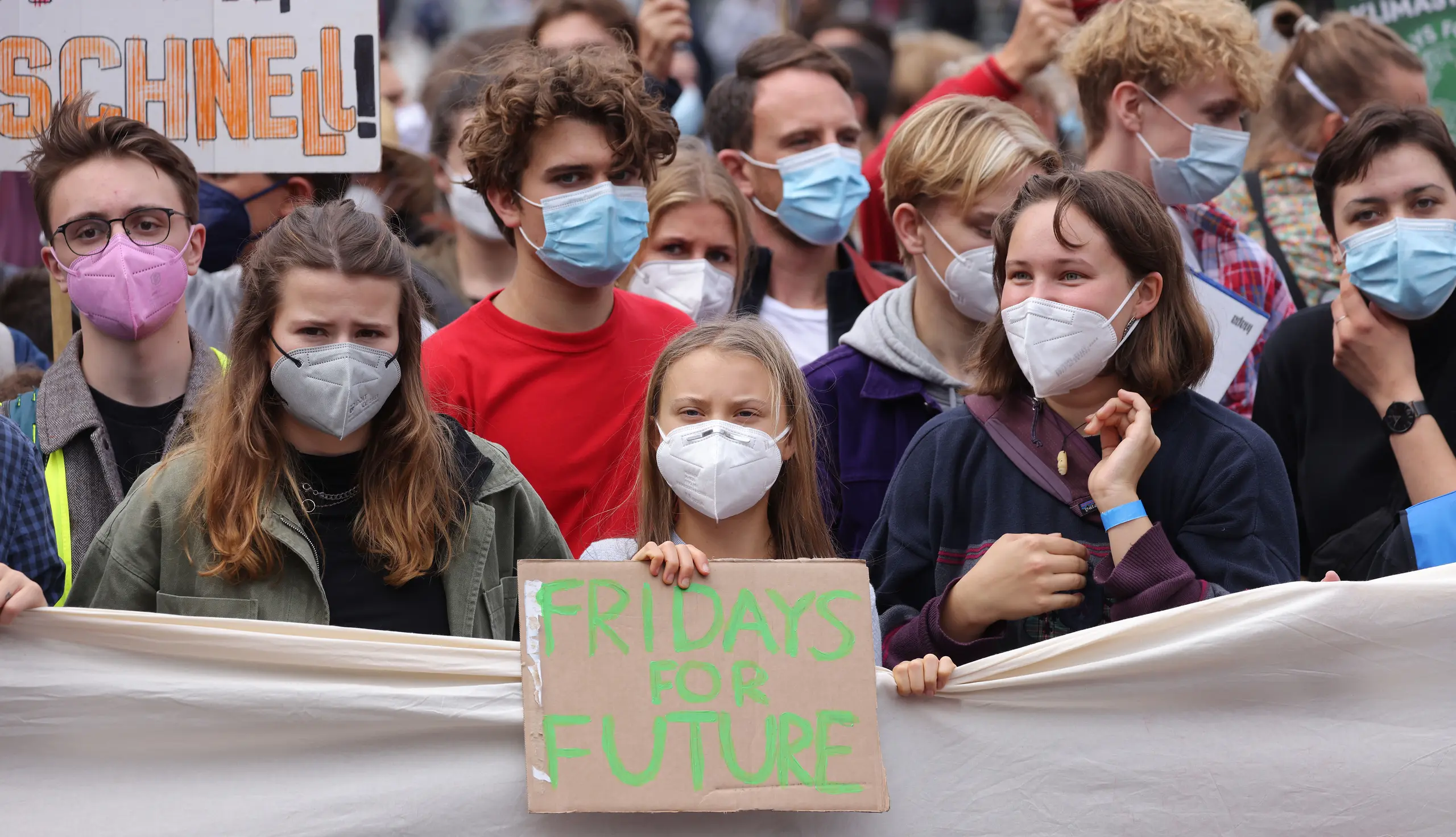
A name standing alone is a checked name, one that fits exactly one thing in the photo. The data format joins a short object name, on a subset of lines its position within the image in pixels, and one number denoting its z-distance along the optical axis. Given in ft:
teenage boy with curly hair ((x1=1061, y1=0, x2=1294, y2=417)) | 36.24
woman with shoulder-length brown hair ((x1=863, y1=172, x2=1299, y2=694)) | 22.75
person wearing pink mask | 26.32
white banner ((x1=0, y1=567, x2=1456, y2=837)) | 20.86
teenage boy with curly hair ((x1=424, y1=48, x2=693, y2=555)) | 28.81
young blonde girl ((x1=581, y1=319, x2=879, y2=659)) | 24.17
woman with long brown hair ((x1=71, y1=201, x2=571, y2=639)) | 23.00
